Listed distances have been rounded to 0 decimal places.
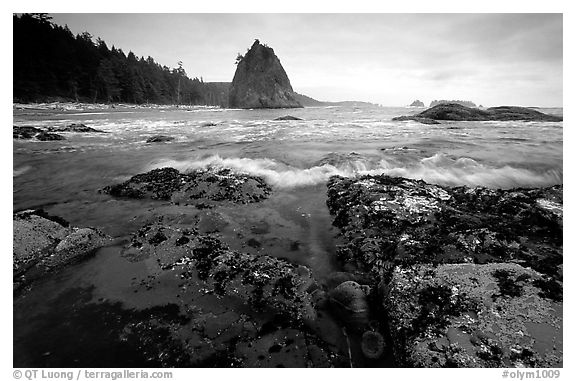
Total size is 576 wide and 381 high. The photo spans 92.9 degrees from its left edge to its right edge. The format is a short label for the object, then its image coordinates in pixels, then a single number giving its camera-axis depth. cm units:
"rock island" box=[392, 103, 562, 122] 2538
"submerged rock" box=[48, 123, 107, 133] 1677
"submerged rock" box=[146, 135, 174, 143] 1342
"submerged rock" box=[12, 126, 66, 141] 1358
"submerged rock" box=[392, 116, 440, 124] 2274
